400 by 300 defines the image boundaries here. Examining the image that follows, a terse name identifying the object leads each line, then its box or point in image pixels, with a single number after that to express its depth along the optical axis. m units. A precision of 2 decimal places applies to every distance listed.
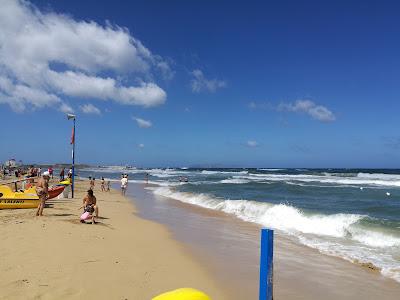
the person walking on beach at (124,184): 25.42
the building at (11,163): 62.74
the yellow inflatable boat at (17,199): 12.89
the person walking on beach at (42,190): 11.45
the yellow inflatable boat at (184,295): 2.91
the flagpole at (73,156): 18.45
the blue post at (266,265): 3.50
